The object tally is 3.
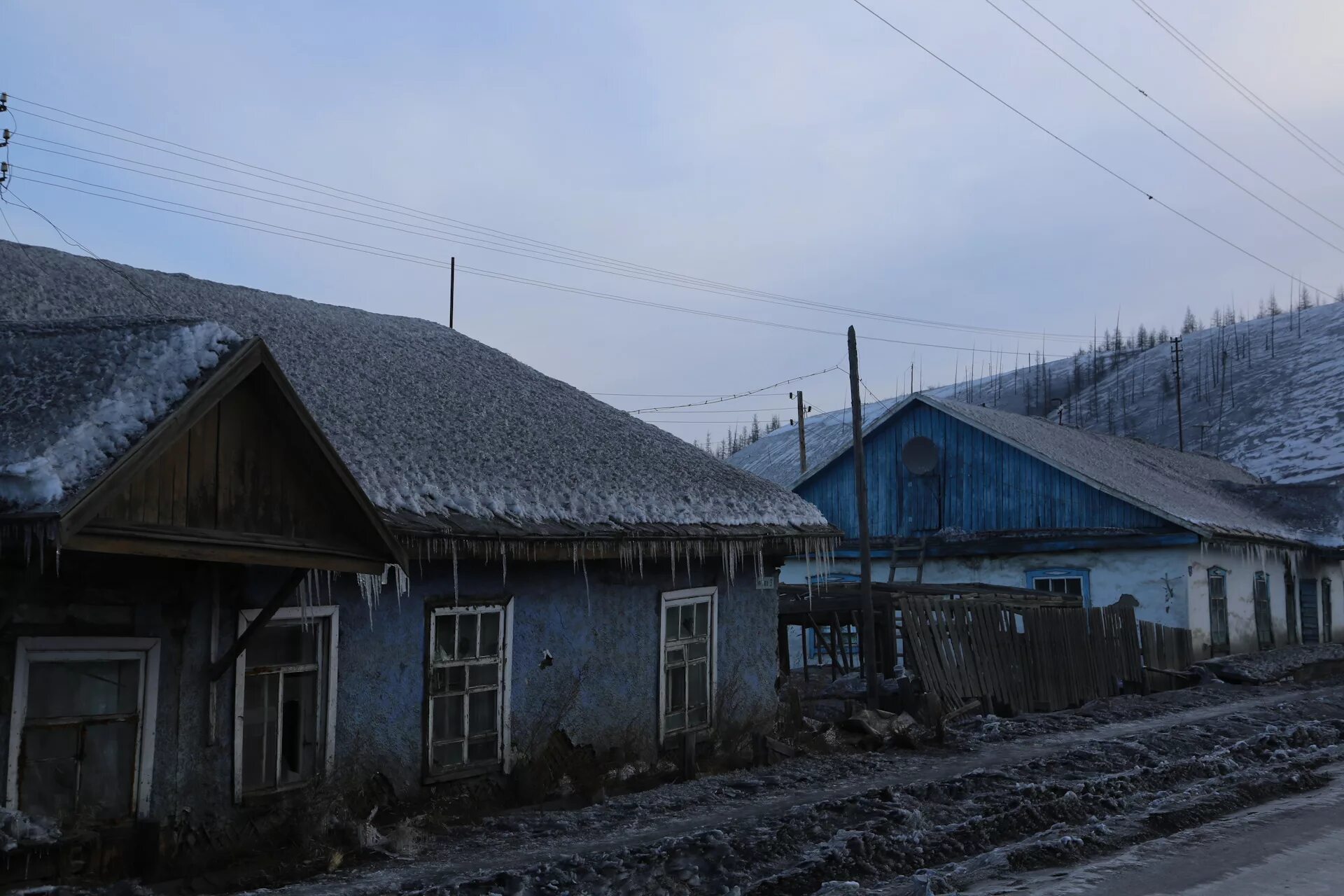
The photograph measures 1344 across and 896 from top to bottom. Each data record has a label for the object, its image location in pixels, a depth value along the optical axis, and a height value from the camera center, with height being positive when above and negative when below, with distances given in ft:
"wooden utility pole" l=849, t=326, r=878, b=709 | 47.91 +0.12
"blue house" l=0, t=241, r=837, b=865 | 21.38 -0.09
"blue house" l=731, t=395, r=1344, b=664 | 74.79 +2.57
